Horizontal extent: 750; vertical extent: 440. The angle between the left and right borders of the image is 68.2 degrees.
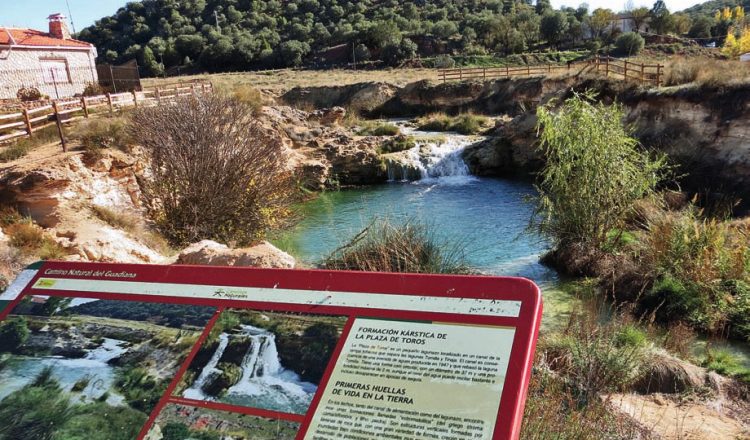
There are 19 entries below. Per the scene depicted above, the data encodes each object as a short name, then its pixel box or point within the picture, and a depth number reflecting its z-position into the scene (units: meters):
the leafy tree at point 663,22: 57.84
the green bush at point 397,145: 26.43
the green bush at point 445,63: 53.19
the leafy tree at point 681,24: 57.84
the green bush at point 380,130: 29.06
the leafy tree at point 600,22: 61.22
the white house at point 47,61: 23.16
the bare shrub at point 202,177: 12.96
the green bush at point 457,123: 29.66
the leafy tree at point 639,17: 61.94
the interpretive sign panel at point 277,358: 2.23
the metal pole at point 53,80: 25.06
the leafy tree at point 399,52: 57.19
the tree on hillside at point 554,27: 58.69
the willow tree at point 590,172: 11.64
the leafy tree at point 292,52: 61.25
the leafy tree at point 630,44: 47.62
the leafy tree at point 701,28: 55.66
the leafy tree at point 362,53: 59.34
